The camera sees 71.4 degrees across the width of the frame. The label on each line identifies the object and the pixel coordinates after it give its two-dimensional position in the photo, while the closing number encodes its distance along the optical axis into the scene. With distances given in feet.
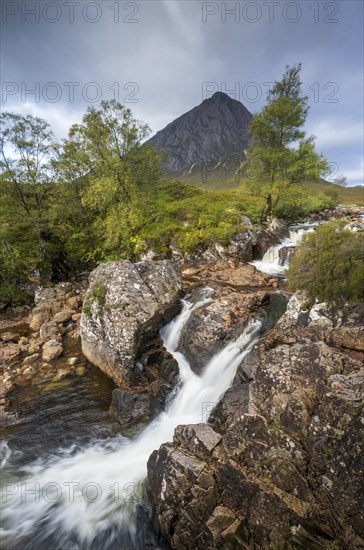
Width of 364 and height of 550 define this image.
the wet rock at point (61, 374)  40.88
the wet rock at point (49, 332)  51.29
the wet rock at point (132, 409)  32.24
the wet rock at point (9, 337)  52.01
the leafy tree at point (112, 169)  68.03
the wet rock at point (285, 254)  64.62
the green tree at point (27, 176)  65.41
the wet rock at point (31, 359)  44.91
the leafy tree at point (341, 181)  323.59
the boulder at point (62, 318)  56.18
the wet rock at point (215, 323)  37.63
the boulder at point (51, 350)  45.55
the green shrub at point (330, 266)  27.09
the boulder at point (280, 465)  16.05
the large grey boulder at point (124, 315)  38.09
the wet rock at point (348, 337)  23.99
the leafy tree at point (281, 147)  77.82
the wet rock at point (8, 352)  46.72
